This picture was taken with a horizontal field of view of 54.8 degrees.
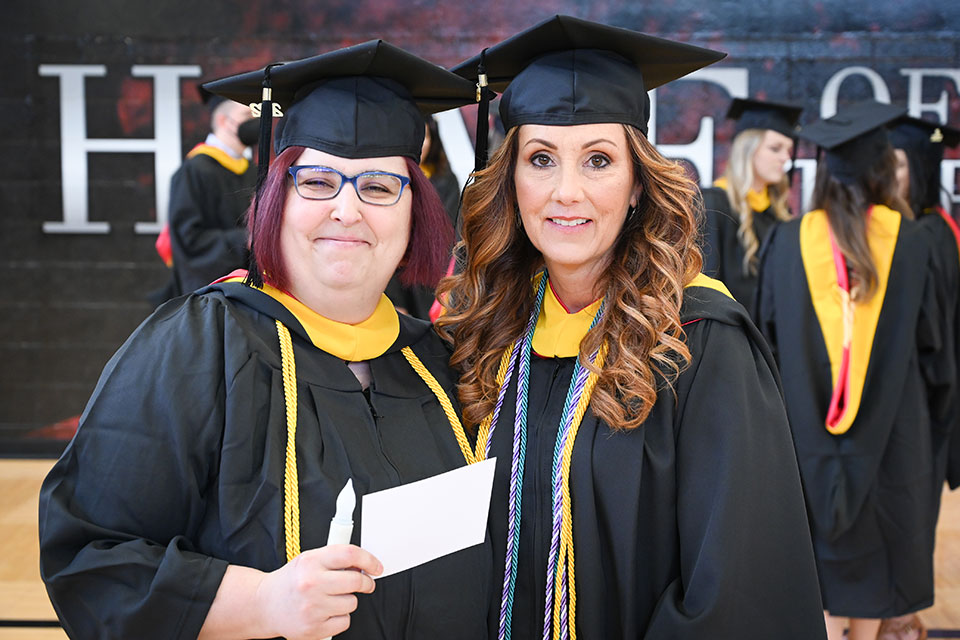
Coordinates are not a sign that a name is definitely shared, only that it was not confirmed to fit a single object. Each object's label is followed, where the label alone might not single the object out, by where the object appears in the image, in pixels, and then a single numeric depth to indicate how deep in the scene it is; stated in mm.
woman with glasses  1456
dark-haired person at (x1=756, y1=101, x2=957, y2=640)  3562
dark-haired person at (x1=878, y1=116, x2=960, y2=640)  4586
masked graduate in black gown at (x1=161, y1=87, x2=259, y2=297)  4770
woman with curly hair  1653
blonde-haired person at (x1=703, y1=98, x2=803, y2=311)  5016
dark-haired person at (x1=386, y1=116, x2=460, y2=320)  4425
